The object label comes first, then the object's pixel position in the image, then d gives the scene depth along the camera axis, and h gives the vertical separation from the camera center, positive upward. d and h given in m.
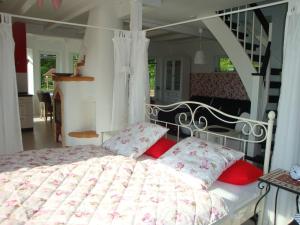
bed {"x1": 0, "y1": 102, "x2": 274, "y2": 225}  1.48 -0.79
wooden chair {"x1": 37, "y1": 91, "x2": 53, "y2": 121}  7.39 -0.80
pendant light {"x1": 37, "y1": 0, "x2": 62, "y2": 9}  2.48 +0.66
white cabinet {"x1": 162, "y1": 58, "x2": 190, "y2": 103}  7.88 -0.14
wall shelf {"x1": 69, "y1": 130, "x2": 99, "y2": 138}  4.78 -1.12
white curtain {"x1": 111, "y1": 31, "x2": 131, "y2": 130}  3.20 -0.05
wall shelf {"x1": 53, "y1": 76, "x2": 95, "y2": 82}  4.71 -0.08
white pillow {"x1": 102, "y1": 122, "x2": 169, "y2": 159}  2.64 -0.68
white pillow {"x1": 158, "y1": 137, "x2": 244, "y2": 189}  2.00 -0.68
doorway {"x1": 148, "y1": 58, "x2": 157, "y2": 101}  8.86 +0.06
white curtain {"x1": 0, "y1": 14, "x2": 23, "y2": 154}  2.41 -0.22
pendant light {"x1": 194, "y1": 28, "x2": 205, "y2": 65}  5.86 +0.40
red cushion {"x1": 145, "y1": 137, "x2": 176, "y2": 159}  2.66 -0.74
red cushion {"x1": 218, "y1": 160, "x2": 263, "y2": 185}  2.07 -0.78
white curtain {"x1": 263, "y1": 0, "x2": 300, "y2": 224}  1.79 -0.25
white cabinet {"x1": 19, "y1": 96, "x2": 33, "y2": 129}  6.23 -0.91
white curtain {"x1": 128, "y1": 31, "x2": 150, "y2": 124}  3.20 -0.04
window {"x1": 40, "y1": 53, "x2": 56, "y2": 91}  8.98 +0.21
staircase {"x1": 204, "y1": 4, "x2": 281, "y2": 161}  3.73 +0.30
